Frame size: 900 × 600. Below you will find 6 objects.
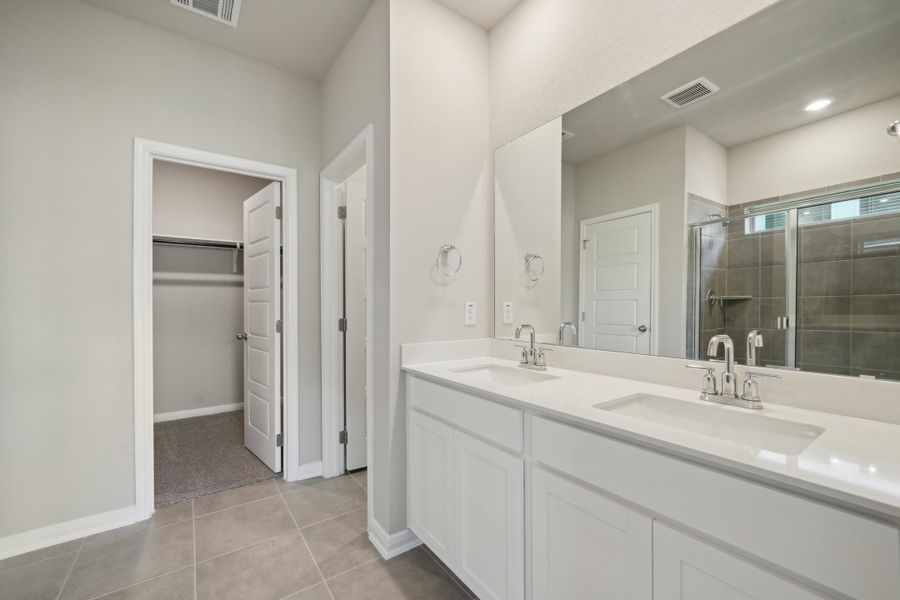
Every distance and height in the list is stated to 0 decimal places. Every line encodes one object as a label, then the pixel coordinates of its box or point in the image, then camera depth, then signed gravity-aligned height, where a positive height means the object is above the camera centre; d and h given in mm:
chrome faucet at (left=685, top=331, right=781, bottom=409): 1146 -268
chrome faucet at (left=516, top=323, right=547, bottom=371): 1832 -286
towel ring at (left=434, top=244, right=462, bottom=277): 2025 +198
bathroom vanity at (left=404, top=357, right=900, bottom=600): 674 -453
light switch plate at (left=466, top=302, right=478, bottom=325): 2138 -89
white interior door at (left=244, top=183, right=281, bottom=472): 2693 -211
